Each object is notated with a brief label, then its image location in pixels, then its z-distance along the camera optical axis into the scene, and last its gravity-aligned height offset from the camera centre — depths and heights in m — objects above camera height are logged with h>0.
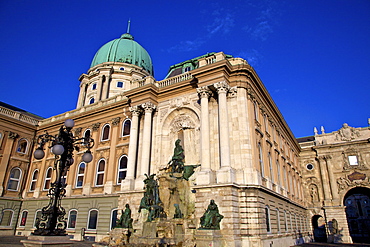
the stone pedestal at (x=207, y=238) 14.55 -0.89
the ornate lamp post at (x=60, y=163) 8.50 +1.99
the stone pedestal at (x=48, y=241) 7.45 -0.61
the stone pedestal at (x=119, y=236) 17.28 -1.02
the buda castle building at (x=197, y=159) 17.72 +5.54
